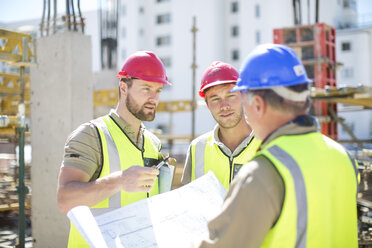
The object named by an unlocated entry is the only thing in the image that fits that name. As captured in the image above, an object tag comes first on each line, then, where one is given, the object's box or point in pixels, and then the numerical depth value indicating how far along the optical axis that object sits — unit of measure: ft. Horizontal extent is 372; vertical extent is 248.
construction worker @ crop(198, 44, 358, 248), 4.26
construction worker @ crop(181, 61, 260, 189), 9.45
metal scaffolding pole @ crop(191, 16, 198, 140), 34.53
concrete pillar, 17.26
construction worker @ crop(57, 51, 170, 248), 6.80
